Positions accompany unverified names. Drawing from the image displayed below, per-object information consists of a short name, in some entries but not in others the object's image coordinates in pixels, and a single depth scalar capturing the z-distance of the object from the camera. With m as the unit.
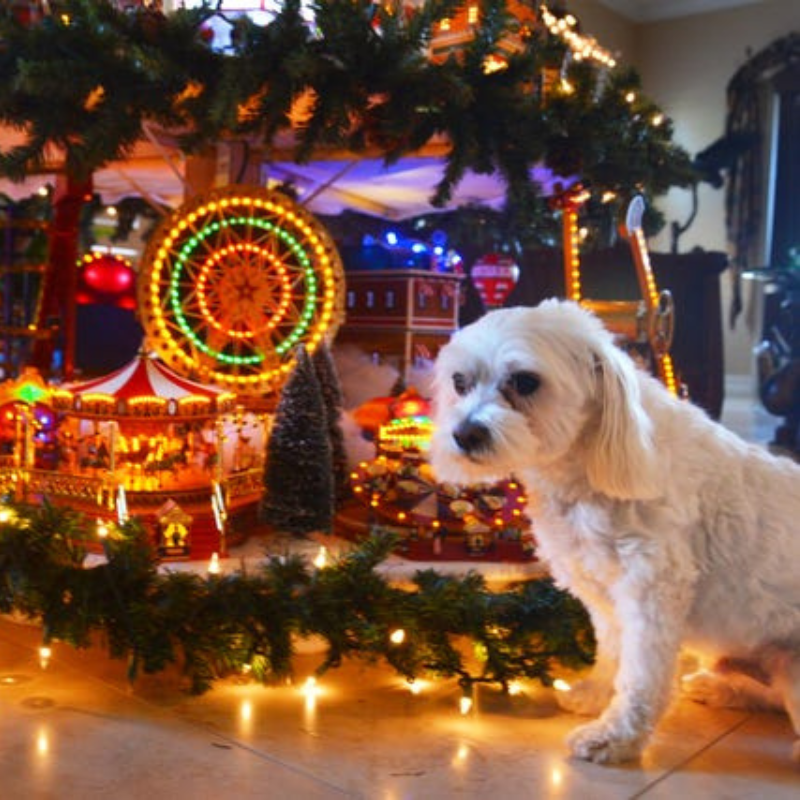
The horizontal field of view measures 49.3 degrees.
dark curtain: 6.11
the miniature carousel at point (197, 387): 1.81
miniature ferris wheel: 2.17
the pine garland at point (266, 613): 1.39
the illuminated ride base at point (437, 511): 1.80
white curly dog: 1.12
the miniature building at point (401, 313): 2.76
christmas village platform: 1.70
